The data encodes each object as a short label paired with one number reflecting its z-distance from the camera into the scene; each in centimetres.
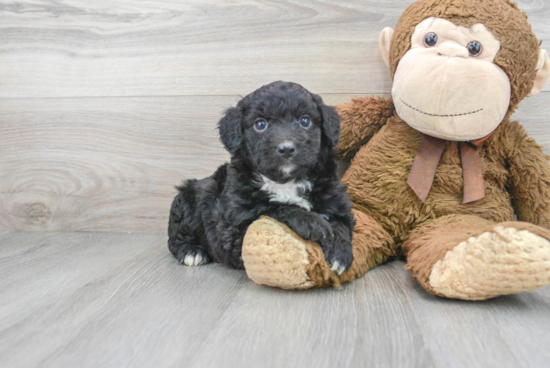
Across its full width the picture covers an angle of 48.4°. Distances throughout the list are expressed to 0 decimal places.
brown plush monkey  59
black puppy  63
